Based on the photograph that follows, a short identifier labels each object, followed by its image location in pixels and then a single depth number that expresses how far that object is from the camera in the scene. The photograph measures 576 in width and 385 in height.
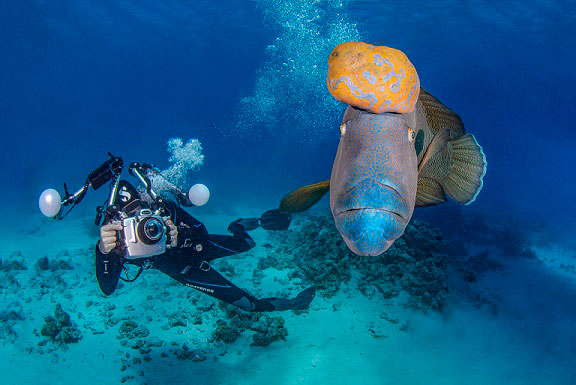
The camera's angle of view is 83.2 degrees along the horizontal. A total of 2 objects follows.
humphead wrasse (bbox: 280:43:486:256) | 1.28
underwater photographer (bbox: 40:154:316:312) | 3.81
